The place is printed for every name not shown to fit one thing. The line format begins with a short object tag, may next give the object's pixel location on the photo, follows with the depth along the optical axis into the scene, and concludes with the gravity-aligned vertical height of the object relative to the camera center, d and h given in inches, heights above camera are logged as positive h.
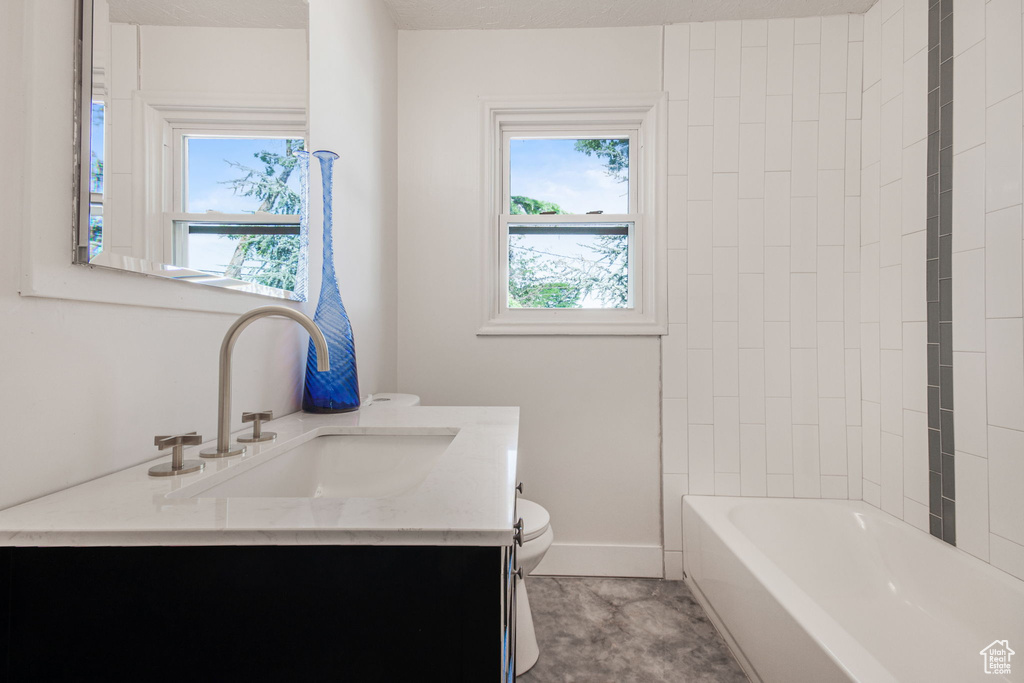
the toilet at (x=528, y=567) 56.3 -26.8
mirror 27.1 +14.6
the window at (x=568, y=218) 82.8 +22.9
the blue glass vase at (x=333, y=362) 48.8 -1.9
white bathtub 46.2 -30.6
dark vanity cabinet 19.4 -11.2
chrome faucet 30.0 -1.4
